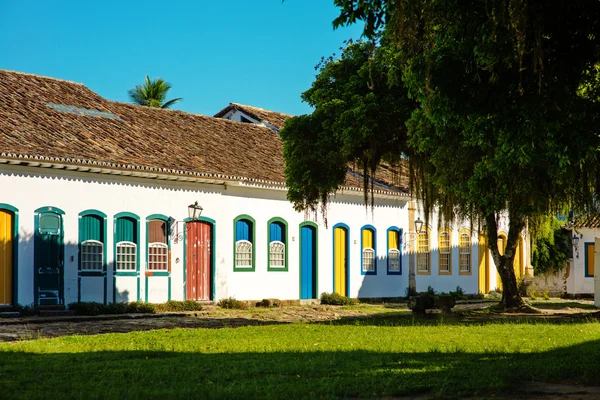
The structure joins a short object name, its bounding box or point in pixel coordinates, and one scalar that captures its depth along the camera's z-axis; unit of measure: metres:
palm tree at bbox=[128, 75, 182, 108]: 53.81
